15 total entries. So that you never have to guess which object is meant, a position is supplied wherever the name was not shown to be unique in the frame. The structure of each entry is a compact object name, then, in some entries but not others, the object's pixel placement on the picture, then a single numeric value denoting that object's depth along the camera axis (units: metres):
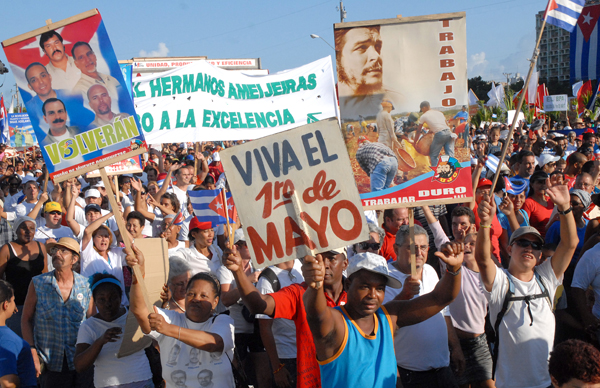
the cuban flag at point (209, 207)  5.22
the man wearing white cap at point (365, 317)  2.57
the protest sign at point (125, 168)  7.73
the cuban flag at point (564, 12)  4.69
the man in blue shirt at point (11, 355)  3.58
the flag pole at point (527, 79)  3.15
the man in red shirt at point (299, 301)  2.99
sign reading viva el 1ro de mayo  2.67
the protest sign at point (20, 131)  18.30
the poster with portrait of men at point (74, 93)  4.06
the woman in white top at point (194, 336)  3.35
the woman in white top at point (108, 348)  3.87
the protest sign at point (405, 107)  3.56
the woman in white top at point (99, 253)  5.34
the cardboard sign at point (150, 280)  3.77
